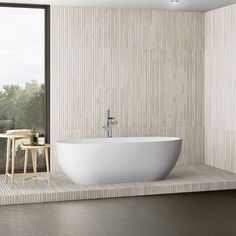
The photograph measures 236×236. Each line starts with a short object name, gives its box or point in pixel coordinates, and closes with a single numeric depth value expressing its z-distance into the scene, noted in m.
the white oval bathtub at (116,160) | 6.66
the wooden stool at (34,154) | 6.79
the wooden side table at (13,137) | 6.90
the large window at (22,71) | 7.70
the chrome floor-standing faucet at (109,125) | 8.06
